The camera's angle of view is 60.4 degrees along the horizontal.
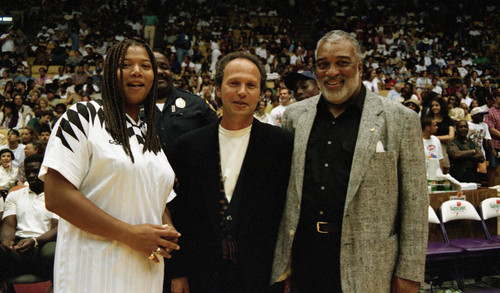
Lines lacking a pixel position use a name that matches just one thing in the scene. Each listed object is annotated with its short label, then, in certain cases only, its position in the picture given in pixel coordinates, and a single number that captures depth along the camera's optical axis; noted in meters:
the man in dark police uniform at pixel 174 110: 2.80
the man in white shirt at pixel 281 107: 7.53
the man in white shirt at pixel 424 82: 14.40
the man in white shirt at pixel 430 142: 5.70
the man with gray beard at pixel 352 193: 1.94
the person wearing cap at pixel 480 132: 7.68
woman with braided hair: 1.55
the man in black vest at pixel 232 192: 2.00
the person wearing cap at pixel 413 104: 6.41
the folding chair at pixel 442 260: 3.99
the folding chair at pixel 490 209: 4.61
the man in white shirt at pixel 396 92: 11.69
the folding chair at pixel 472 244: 4.12
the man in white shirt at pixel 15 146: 6.95
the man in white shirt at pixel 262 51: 15.83
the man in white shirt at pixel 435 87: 13.19
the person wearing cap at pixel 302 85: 3.98
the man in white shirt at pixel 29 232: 3.60
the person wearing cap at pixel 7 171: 6.11
